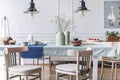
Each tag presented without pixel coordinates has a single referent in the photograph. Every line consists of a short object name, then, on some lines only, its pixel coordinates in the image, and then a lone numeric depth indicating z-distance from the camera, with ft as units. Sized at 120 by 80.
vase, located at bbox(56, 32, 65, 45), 13.76
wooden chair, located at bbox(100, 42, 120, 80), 14.64
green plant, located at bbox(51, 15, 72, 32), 21.25
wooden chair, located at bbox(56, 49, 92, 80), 10.68
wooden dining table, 12.75
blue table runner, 12.89
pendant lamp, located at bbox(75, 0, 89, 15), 14.78
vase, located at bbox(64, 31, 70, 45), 13.82
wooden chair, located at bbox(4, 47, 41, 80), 11.13
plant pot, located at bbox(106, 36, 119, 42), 17.30
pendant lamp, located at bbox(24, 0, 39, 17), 14.75
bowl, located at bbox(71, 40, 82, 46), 13.36
